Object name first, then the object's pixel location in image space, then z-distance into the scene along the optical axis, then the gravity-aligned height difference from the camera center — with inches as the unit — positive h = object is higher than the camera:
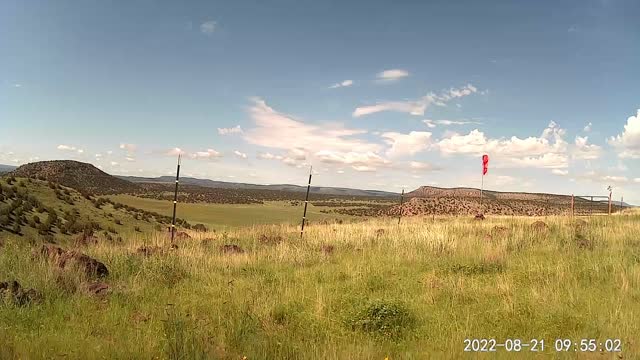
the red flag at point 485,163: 1074.3 +97.9
